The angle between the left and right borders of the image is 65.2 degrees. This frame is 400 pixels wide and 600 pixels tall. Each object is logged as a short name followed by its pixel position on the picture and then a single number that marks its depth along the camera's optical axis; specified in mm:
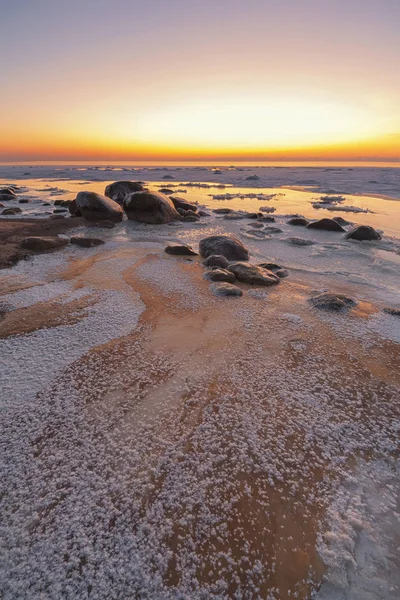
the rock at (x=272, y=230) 9812
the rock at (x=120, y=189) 13523
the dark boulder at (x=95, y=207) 10234
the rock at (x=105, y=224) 9855
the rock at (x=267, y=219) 11603
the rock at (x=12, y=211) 12147
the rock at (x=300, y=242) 8422
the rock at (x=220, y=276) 5480
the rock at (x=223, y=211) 13359
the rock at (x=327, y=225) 10125
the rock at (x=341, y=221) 11270
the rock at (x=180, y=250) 7070
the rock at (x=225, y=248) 6785
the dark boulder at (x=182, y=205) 13127
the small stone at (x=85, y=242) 7491
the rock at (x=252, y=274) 5445
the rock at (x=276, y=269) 5965
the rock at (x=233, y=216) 11859
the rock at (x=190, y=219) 11386
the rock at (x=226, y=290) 4915
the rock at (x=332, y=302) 4520
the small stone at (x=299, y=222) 10941
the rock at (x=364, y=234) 8742
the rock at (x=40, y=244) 6863
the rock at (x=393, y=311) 4397
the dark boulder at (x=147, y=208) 10648
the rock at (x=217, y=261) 6172
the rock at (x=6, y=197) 16552
